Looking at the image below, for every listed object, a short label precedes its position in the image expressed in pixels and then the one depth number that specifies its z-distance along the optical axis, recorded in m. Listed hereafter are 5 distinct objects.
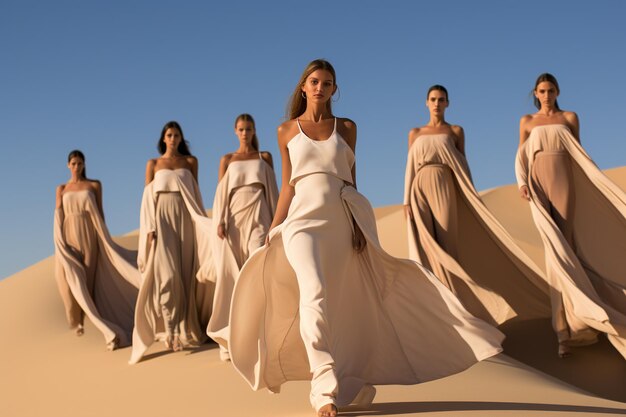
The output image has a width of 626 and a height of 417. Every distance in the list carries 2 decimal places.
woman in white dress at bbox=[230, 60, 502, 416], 6.19
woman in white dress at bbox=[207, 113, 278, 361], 11.52
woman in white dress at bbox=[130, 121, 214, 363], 12.50
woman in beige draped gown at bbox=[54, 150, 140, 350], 14.16
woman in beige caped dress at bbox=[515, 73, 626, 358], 11.01
